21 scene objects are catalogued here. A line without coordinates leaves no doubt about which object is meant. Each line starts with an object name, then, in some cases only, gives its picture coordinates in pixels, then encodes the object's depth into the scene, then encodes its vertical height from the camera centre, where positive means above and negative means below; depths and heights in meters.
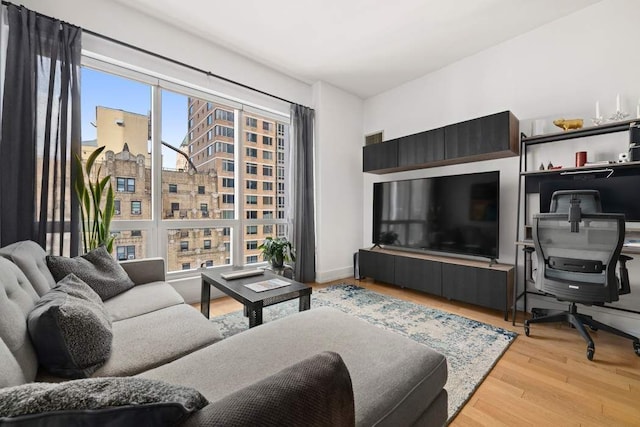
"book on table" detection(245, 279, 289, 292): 1.92 -0.54
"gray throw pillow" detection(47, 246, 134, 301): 1.66 -0.39
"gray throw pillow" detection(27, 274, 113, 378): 0.95 -0.46
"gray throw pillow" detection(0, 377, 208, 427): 0.41 -0.31
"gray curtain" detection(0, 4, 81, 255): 1.99 +0.62
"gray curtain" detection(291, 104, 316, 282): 3.70 +0.20
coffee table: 1.70 -0.56
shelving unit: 2.20 +0.35
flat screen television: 2.88 -0.03
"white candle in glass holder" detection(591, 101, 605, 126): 2.25 +0.78
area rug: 1.70 -1.02
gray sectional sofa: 0.55 -0.58
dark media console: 2.63 -0.72
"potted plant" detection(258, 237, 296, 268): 2.73 -0.40
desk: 2.01 -0.54
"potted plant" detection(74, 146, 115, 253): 2.22 +0.02
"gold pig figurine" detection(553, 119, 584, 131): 2.32 +0.76
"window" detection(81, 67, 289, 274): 2.73 +0.46
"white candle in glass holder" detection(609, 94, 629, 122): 2.17 +0.78
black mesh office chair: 1.89 -0.34
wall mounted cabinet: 2.69 +0.76
